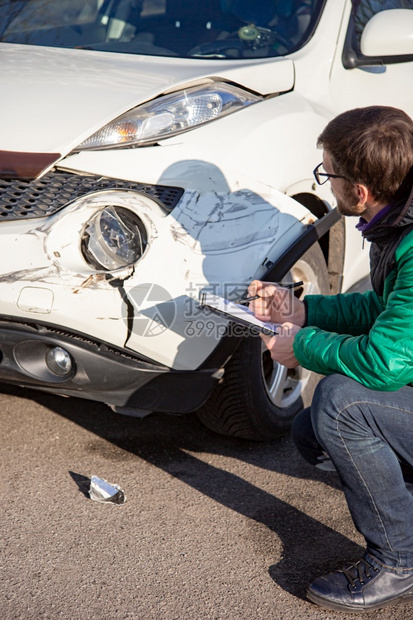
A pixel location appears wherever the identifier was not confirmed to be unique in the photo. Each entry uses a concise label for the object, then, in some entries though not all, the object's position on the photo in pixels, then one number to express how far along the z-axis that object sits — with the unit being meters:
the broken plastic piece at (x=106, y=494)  2.68
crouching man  2.05
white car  2.40
